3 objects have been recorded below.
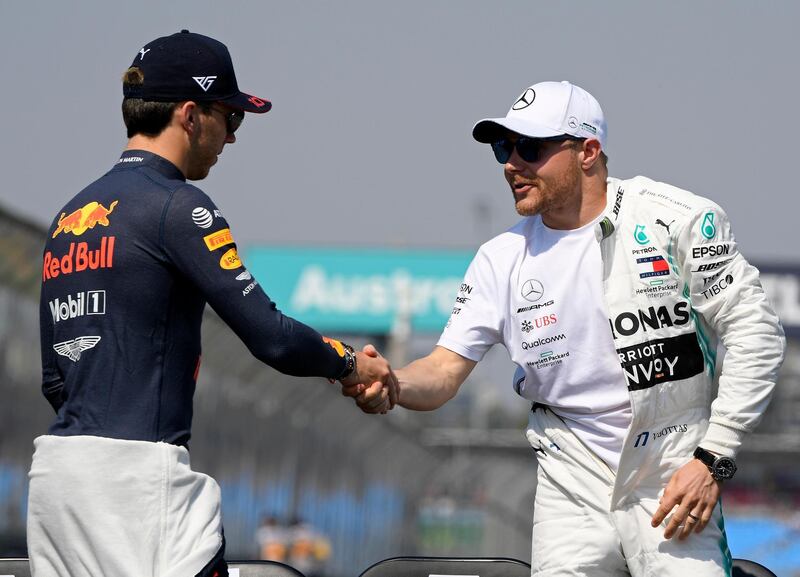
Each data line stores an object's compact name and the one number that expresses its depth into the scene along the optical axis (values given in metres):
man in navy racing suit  7.46
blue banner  94.06
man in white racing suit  9.02
